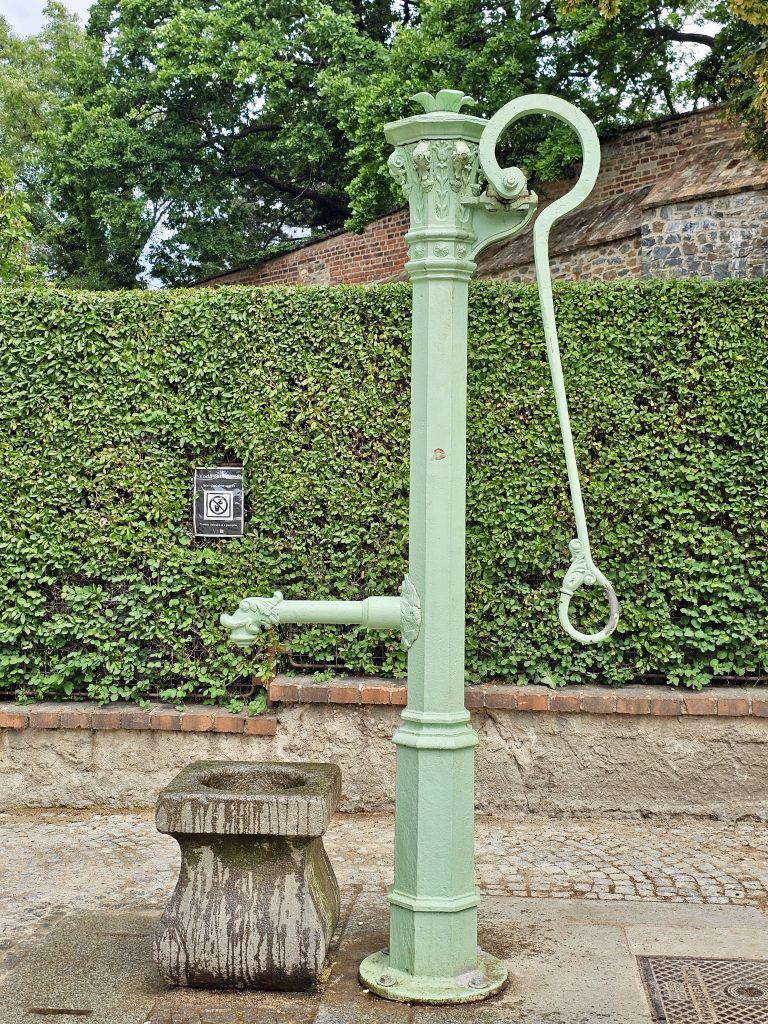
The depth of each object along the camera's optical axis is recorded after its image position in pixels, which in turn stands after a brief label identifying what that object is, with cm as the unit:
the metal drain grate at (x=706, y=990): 390
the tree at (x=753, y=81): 698
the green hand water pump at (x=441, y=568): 407
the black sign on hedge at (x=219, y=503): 713
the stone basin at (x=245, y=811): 410
